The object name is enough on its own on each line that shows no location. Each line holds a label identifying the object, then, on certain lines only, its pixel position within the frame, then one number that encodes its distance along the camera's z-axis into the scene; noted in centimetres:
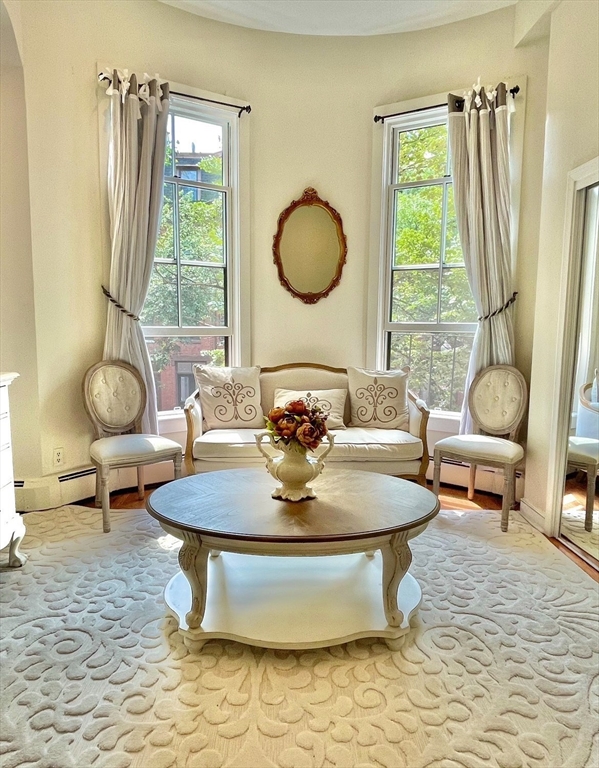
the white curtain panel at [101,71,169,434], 350
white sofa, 336
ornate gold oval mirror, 418
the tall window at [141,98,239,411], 395
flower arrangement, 214
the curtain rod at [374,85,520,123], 387
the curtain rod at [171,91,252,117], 378
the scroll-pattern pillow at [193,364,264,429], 375
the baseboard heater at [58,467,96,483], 354
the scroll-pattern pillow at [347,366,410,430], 379
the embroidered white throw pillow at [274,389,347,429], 373
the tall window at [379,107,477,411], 402
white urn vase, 222
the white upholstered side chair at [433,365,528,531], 323
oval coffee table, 194
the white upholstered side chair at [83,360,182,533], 315
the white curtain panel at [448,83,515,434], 360
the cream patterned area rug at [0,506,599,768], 153
